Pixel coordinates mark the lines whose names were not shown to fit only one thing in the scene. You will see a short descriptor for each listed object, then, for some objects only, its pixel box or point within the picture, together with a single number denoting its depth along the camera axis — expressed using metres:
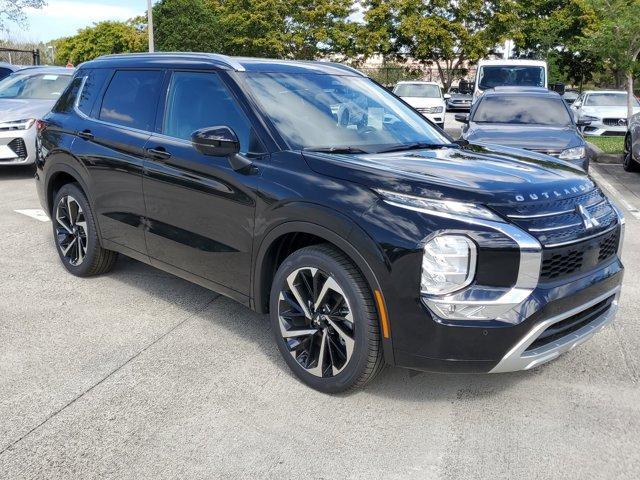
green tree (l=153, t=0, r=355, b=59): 44.34
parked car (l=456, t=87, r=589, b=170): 9.04
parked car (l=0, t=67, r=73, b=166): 10.68
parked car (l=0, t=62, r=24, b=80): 15.87
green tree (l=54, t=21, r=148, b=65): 66.12
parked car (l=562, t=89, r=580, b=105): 28.43
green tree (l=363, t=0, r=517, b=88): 44.62
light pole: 27.47
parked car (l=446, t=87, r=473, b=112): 24.54
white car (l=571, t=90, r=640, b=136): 19.72
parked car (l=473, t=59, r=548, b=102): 18.81
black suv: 3.21
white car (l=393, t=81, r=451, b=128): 21.53
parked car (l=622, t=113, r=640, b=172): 11.76
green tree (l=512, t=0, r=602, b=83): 45.81
